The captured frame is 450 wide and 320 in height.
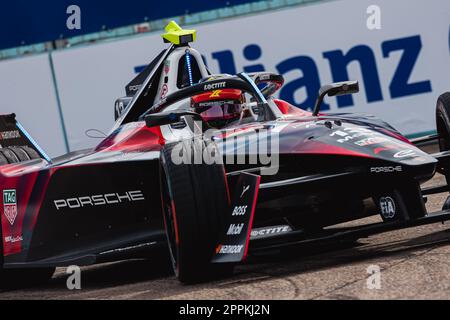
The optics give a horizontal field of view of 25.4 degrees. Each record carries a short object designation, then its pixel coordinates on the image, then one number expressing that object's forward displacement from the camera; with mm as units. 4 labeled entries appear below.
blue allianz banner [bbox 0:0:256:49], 11180
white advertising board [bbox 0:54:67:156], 11203
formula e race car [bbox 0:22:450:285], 5418
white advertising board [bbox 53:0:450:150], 10758
